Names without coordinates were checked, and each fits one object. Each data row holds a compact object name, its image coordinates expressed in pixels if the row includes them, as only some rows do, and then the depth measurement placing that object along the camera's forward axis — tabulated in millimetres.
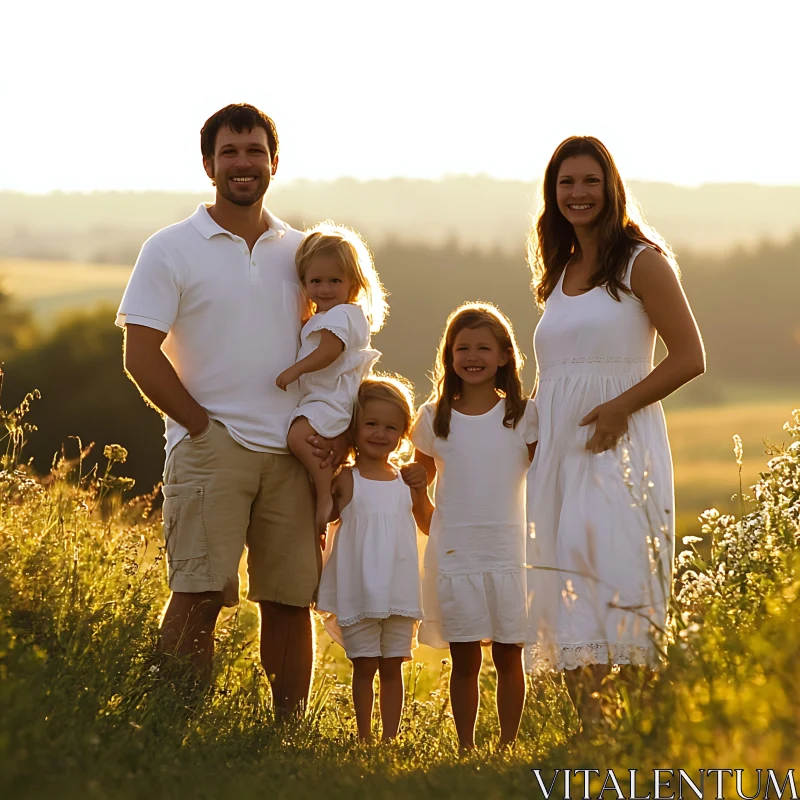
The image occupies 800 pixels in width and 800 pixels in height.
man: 11219
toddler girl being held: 11305
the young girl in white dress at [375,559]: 11445
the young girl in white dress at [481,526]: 11359
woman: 9922
